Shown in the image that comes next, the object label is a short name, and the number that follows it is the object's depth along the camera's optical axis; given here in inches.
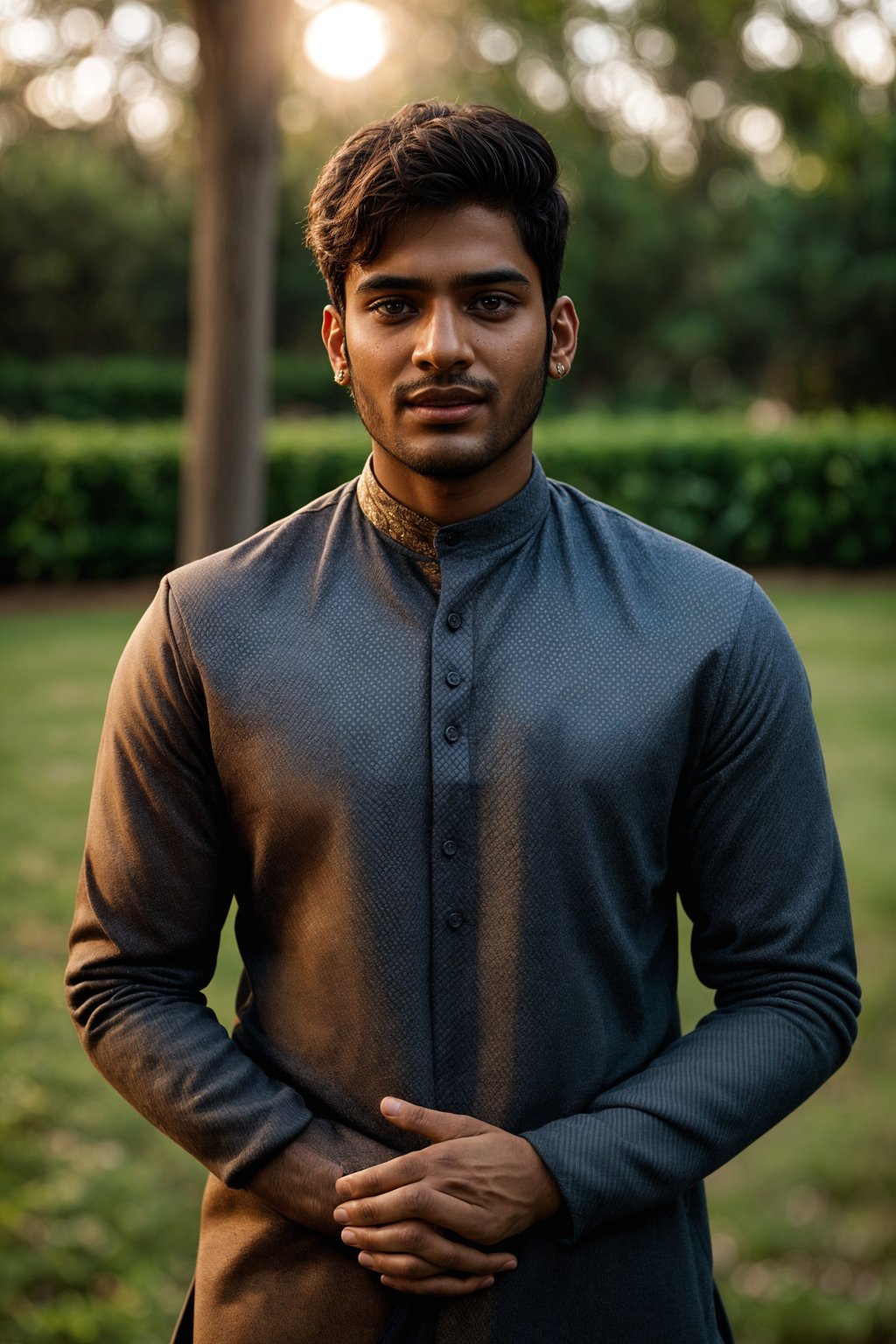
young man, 68.9
